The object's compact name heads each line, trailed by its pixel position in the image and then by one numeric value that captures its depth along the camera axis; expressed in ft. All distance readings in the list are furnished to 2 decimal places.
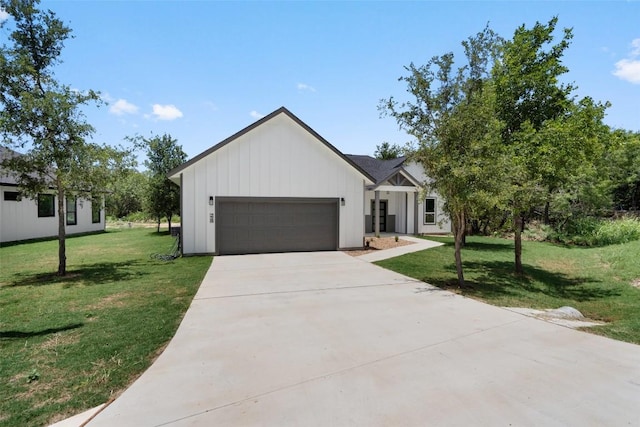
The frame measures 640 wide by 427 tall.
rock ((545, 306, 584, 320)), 20.83
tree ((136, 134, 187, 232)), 71.87
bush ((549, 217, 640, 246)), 55.11
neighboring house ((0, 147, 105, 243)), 55.62
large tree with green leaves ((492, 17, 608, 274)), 29.19
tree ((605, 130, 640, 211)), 76.54
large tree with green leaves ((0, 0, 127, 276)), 28.53
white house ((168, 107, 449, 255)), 42.70
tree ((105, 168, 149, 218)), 33.75
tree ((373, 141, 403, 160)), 149.69
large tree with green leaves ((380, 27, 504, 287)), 24.88
